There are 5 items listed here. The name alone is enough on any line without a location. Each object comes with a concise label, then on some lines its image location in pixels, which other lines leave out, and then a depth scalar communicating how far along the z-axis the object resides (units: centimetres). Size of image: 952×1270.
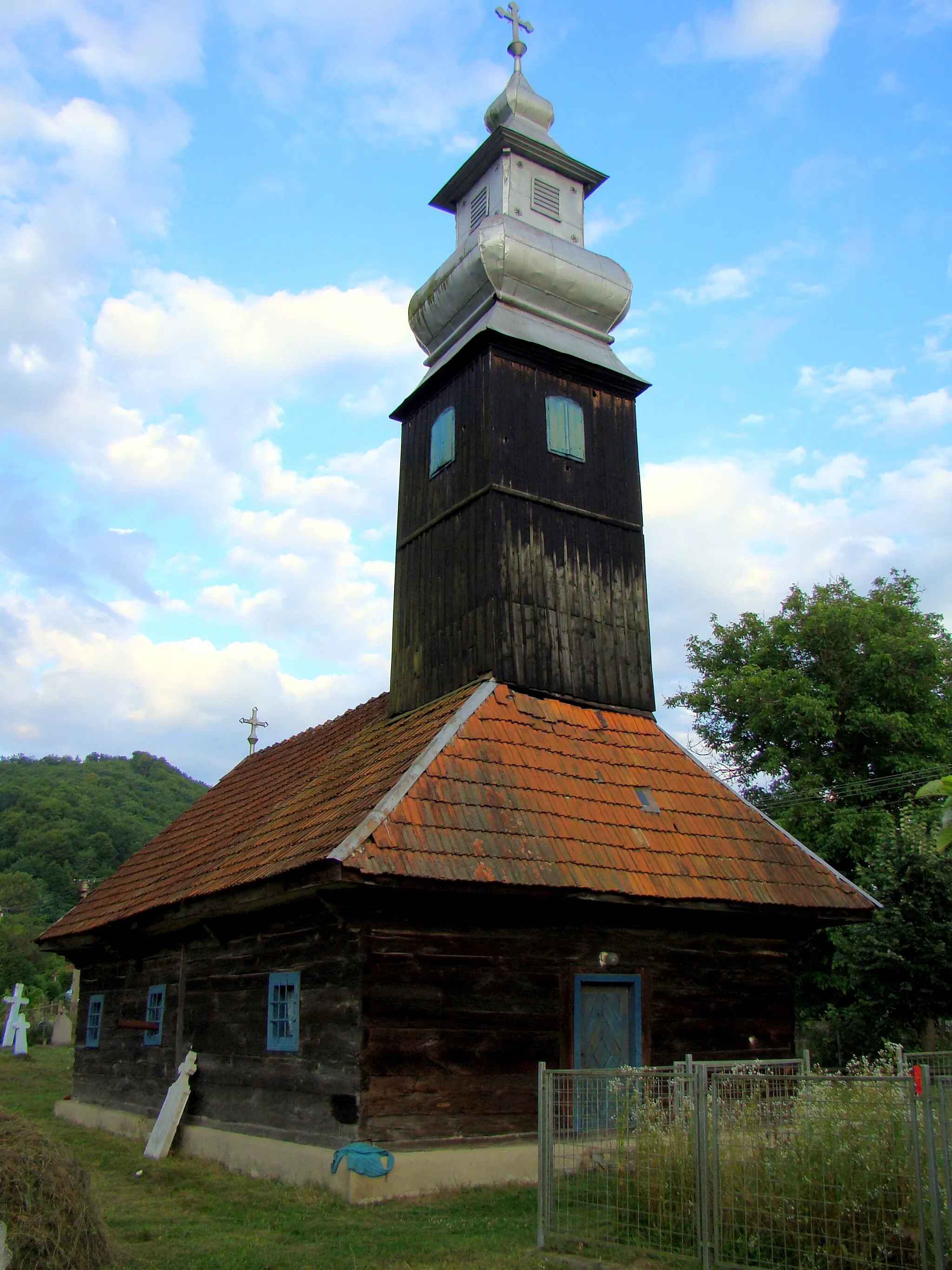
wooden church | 939
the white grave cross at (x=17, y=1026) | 2836
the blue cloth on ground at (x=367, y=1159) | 864
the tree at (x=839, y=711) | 2138
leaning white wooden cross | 1170
